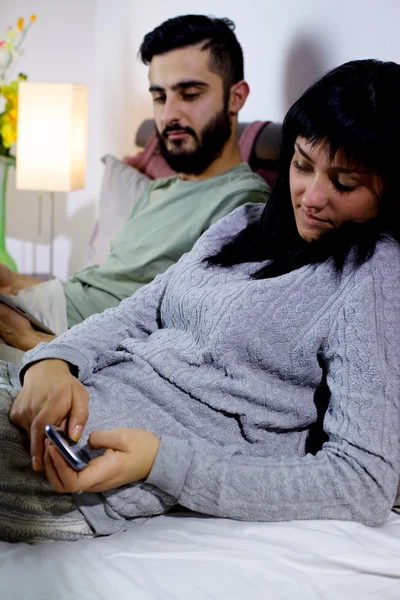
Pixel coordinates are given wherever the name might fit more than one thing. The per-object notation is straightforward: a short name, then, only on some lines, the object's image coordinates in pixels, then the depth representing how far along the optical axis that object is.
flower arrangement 2.92
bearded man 1.93
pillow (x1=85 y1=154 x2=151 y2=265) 2.36
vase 2.76
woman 0.91
